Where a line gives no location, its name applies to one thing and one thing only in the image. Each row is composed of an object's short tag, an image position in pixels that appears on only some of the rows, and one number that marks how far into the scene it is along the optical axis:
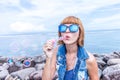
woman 1.09
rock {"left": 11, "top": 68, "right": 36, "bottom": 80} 2.76
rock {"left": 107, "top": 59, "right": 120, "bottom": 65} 2.88
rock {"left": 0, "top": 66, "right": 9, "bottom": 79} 2.81
